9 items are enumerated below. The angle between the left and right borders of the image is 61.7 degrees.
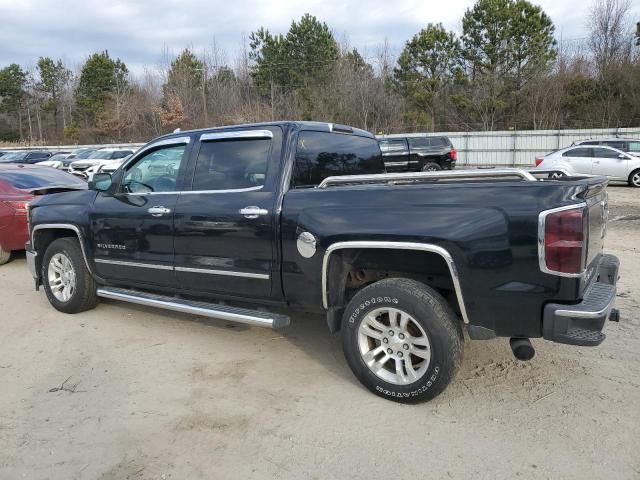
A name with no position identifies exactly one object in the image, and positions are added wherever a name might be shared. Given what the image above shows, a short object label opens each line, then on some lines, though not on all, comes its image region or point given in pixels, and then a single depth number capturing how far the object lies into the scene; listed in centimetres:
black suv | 2056
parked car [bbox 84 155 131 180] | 2315
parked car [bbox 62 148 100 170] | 2865
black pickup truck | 312
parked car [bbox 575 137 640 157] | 1809
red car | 823
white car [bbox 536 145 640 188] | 1709
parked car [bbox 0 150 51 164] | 3238
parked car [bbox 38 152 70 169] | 2878
